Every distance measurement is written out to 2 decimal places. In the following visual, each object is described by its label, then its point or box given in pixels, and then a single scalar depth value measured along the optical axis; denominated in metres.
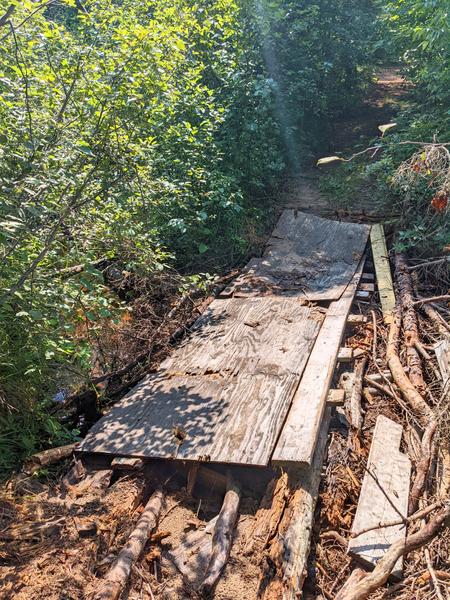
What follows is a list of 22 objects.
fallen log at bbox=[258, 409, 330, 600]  2.59
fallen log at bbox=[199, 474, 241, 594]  2.65
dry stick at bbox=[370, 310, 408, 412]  4.18
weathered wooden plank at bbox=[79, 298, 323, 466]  3.47
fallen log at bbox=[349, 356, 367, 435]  4.00
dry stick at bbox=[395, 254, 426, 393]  4.50
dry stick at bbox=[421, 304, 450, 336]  4.96
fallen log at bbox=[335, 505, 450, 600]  2.50
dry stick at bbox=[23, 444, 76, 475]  3.48
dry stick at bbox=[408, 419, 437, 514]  3.12
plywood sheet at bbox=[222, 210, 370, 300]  6.23
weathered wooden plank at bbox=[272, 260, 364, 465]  3.24
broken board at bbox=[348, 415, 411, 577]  2.82
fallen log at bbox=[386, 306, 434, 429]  3.88
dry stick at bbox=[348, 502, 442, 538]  2.75
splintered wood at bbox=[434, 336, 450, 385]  4.20
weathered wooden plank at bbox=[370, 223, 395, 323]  5.88
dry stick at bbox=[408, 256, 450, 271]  6.02
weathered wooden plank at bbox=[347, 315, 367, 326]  5.44
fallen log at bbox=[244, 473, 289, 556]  2.89
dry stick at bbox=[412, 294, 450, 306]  4.94
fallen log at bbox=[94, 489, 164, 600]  2.55
